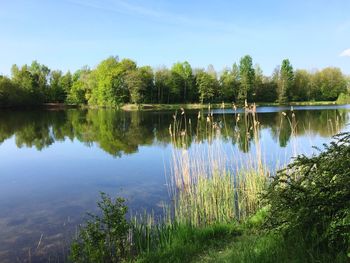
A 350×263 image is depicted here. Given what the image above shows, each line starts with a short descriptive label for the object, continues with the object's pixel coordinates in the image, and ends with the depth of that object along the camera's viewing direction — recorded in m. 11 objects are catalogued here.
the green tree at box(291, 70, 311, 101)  79.44
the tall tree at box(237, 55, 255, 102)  69.44
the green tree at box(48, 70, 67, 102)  79.25
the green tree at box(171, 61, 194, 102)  67.56
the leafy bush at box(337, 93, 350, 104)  67.42
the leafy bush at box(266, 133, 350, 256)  3.05
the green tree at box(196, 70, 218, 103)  66.25
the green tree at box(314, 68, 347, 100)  78.81
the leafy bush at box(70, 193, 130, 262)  4.96
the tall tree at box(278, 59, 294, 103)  74.00
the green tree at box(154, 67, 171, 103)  67.06
